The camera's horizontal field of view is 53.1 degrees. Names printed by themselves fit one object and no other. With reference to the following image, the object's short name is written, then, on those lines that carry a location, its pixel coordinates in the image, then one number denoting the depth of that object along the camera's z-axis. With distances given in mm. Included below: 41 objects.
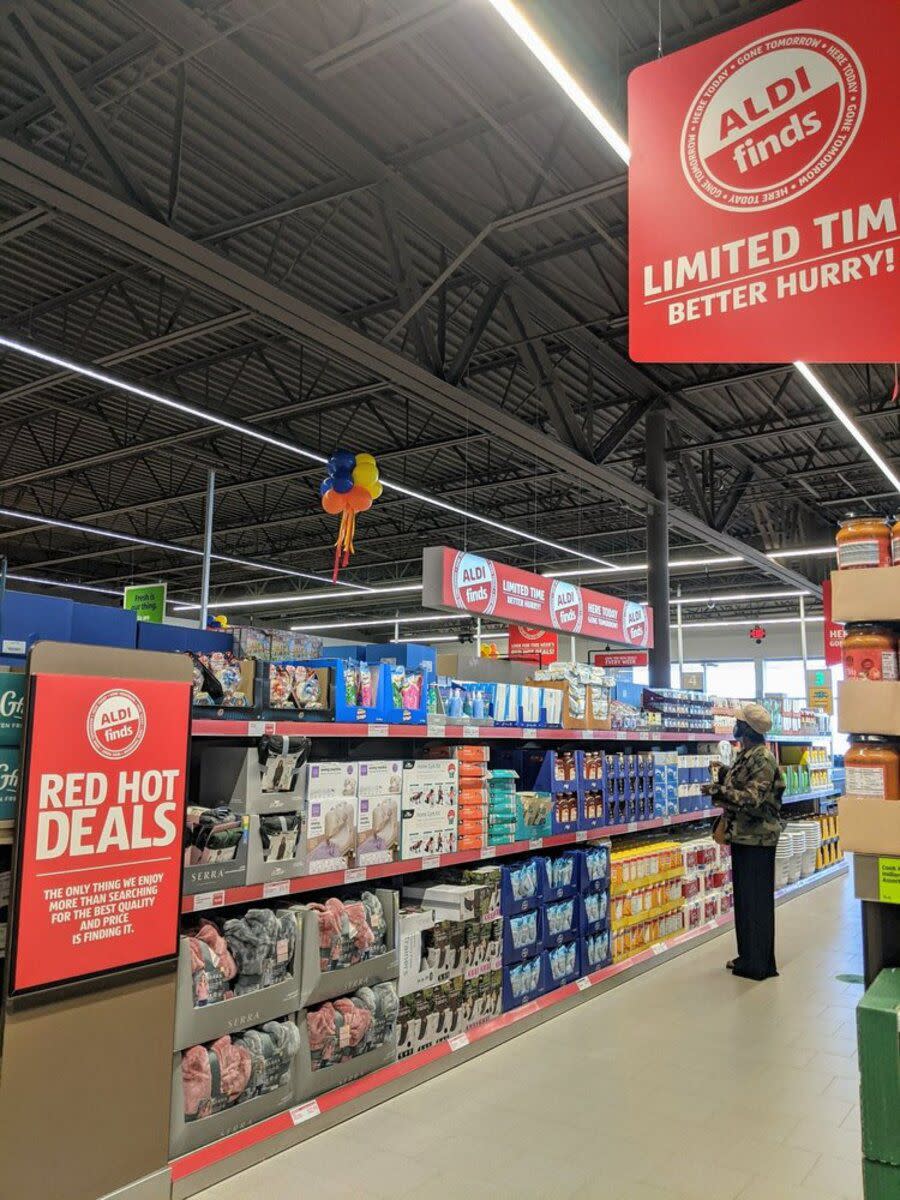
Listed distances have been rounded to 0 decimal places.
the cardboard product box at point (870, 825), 2129
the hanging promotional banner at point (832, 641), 14703
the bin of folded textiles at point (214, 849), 3270
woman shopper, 6234
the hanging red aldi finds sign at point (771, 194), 2361
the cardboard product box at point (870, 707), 2170
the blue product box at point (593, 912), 5578
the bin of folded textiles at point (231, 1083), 3088
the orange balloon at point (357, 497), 8453
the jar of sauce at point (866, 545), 2367
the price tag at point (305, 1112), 3470
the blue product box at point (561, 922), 5234
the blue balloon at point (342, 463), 8328
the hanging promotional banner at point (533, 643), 13617
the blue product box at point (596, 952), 5605
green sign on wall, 10339
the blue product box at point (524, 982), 4898
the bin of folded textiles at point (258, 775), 3486
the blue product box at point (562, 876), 5273
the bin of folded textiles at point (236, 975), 3156
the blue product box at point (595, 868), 5605
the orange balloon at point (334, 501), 8445
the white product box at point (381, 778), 4012
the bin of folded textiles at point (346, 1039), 3592
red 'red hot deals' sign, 2711
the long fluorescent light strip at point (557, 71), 3791
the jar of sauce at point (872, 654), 2262
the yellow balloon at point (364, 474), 8391
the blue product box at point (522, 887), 4867
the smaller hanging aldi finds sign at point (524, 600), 7562
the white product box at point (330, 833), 3715
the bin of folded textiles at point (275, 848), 3459
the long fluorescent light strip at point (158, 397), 7598
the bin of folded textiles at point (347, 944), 3623
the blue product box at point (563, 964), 5270
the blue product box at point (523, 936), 4863
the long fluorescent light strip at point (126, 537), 14111
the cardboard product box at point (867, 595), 2232
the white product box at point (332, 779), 3733
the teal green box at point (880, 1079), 1865
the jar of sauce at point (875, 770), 2182
